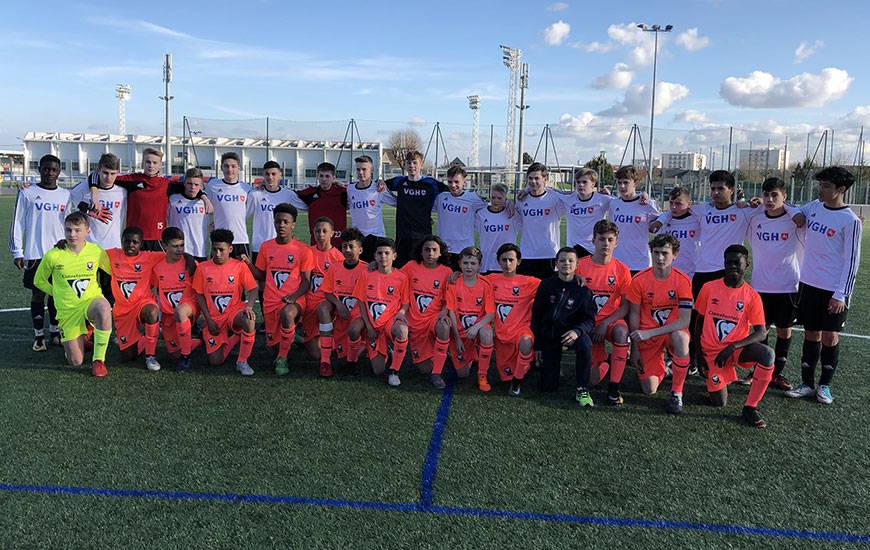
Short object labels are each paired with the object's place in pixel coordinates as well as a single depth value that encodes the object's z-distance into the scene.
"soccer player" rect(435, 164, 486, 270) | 6.28
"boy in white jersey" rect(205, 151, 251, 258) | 6.38
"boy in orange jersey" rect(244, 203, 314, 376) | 5.54
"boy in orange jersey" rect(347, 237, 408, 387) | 5.23
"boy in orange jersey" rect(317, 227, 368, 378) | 5.38
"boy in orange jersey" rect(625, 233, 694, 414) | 4.76
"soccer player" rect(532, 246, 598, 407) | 4.79
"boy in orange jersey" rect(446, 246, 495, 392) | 5.08
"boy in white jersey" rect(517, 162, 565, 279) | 6.08
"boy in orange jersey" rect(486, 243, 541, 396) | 4.98
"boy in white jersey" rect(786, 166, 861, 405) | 4.60
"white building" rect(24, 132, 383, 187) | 52.00
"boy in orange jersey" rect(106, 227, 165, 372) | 5.43
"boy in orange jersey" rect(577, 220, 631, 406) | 4.74
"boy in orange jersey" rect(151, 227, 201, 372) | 5.43
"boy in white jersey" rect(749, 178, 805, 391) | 4.95
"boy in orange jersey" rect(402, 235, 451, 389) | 5.24
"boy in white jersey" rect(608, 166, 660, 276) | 5.77
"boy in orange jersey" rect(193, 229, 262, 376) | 5.34
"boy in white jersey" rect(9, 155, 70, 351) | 5.81
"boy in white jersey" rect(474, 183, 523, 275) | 6.05
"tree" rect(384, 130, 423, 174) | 56.99
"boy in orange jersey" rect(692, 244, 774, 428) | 4.50
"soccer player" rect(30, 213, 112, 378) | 5.20
